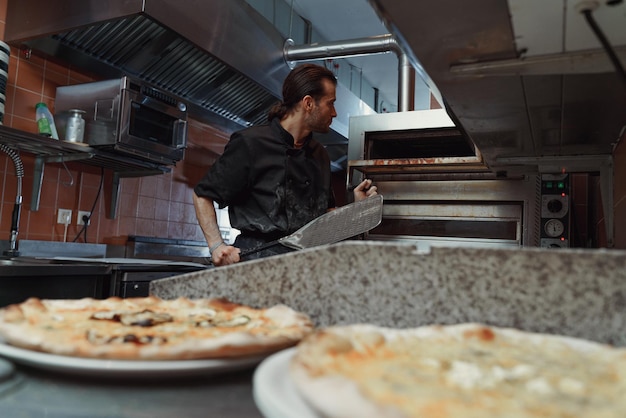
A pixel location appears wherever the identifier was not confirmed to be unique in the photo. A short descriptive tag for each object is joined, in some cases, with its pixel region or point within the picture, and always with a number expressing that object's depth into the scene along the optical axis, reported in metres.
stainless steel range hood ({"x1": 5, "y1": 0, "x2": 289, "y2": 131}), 2.91
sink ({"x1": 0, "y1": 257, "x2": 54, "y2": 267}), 2.41
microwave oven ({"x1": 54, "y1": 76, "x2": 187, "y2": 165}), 3.09
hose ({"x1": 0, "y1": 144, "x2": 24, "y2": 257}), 2.88
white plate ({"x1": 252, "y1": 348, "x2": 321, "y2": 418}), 0.42
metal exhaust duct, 4.14
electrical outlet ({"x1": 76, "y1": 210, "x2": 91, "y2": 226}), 3.43
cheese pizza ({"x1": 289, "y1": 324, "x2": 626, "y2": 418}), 0.42
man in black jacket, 2.36
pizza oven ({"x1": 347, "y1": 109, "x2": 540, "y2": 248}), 2.77
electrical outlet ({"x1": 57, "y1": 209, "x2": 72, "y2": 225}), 3.30
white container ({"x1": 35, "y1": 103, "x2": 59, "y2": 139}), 2.96
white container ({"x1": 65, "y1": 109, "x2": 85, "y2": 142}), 3.06
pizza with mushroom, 0.60
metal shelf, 2.77
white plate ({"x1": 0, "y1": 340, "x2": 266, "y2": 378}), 0.56
